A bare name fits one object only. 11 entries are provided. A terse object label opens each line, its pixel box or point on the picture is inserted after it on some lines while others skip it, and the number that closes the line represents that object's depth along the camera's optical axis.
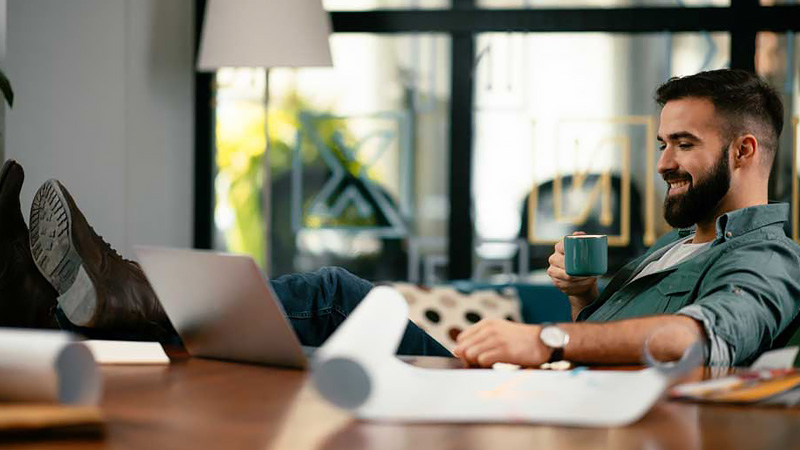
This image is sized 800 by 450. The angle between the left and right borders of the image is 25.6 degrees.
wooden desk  2.30
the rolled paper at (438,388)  2.52
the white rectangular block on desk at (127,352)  3.06
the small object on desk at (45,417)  2.20
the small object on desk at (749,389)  2.68
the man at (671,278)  3.15
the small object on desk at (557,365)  3.01
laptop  2.90
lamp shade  5.42
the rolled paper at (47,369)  2.31
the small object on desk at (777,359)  2.94
